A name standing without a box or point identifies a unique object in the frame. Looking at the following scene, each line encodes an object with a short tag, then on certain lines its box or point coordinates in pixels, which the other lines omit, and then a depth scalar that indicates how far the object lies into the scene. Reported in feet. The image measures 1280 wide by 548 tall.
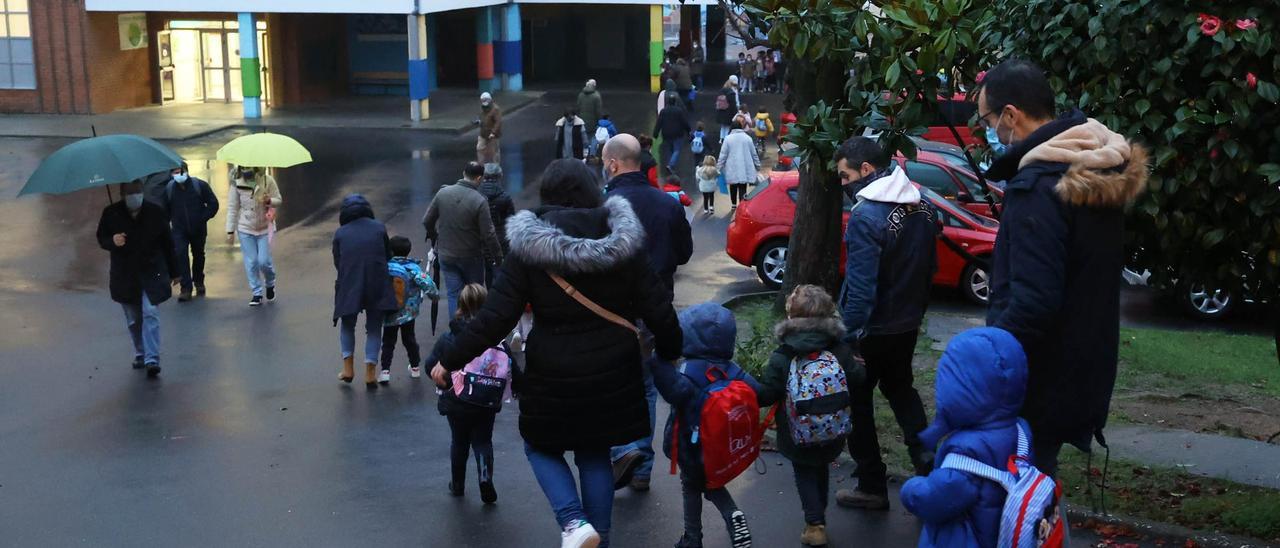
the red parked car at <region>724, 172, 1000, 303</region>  46.21
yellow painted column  134.10
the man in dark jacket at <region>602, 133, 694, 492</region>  24.30
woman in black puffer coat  17.60
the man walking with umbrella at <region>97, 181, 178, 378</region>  34.63
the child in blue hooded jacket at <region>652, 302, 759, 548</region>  19.51
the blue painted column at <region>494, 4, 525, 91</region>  132.98
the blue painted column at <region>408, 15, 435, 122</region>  104.83
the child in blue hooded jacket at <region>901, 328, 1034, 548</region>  14.15
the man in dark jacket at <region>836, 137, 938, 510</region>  21.21
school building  105.09
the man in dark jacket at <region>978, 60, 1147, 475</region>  14.75
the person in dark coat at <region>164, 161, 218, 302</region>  45.34
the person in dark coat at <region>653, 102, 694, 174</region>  79.41
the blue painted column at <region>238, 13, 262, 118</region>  104.88
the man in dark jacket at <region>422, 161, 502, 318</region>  37.68
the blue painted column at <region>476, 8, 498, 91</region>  128.67
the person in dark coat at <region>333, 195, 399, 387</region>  32.89
